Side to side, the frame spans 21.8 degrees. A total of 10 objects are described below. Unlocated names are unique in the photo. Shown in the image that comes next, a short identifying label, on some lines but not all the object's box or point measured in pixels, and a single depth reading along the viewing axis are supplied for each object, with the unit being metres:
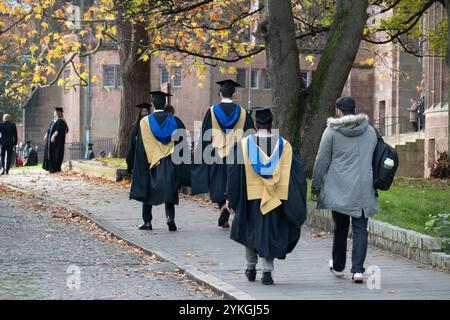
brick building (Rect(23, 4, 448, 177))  44.41
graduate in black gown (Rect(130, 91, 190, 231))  16.67
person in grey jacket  11.68
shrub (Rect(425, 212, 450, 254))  12.74
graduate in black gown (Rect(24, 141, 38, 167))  55.47
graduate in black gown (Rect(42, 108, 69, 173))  30.98
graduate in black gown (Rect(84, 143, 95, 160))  56.56
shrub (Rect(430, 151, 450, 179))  29.22
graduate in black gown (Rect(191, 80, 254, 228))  16.39
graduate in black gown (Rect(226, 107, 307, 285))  11.47
